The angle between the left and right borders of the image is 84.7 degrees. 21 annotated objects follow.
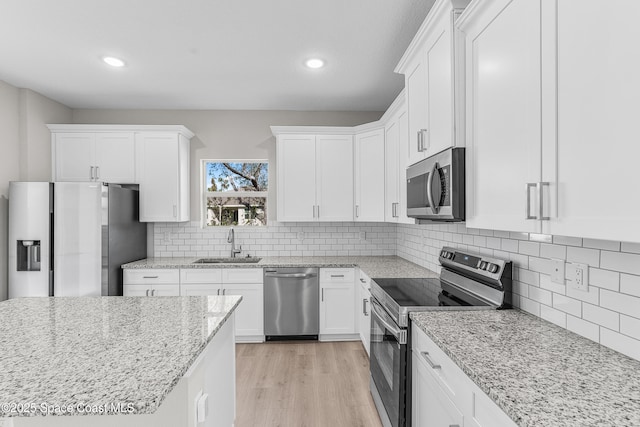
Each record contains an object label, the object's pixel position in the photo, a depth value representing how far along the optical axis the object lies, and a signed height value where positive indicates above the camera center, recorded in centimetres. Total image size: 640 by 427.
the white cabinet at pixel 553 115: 87 +30
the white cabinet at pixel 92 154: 382 +64
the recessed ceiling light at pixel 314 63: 288 +125
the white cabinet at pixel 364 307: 309 -91
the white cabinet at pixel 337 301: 366 -93
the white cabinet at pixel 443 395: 112 -69
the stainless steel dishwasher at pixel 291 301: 364 -92
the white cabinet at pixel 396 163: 296 +45
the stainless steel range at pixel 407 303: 181 -52
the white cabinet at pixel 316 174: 392 +43
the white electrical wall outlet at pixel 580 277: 138 -26
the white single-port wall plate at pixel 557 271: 150 -26
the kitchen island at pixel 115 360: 89 -47
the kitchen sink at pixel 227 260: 392 -55
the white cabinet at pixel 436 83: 168 +69
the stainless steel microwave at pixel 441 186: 169 +13
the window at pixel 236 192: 438 +25
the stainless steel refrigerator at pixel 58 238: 318 -23
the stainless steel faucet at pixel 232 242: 415 -36
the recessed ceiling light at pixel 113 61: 283 +125
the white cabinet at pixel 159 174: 386 +43
